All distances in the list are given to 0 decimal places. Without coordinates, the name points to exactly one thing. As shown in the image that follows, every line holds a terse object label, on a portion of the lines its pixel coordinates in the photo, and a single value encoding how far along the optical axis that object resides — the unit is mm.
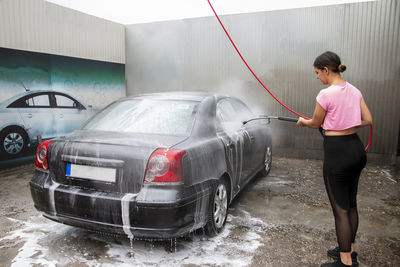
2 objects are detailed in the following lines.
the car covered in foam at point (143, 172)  2363
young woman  2295
